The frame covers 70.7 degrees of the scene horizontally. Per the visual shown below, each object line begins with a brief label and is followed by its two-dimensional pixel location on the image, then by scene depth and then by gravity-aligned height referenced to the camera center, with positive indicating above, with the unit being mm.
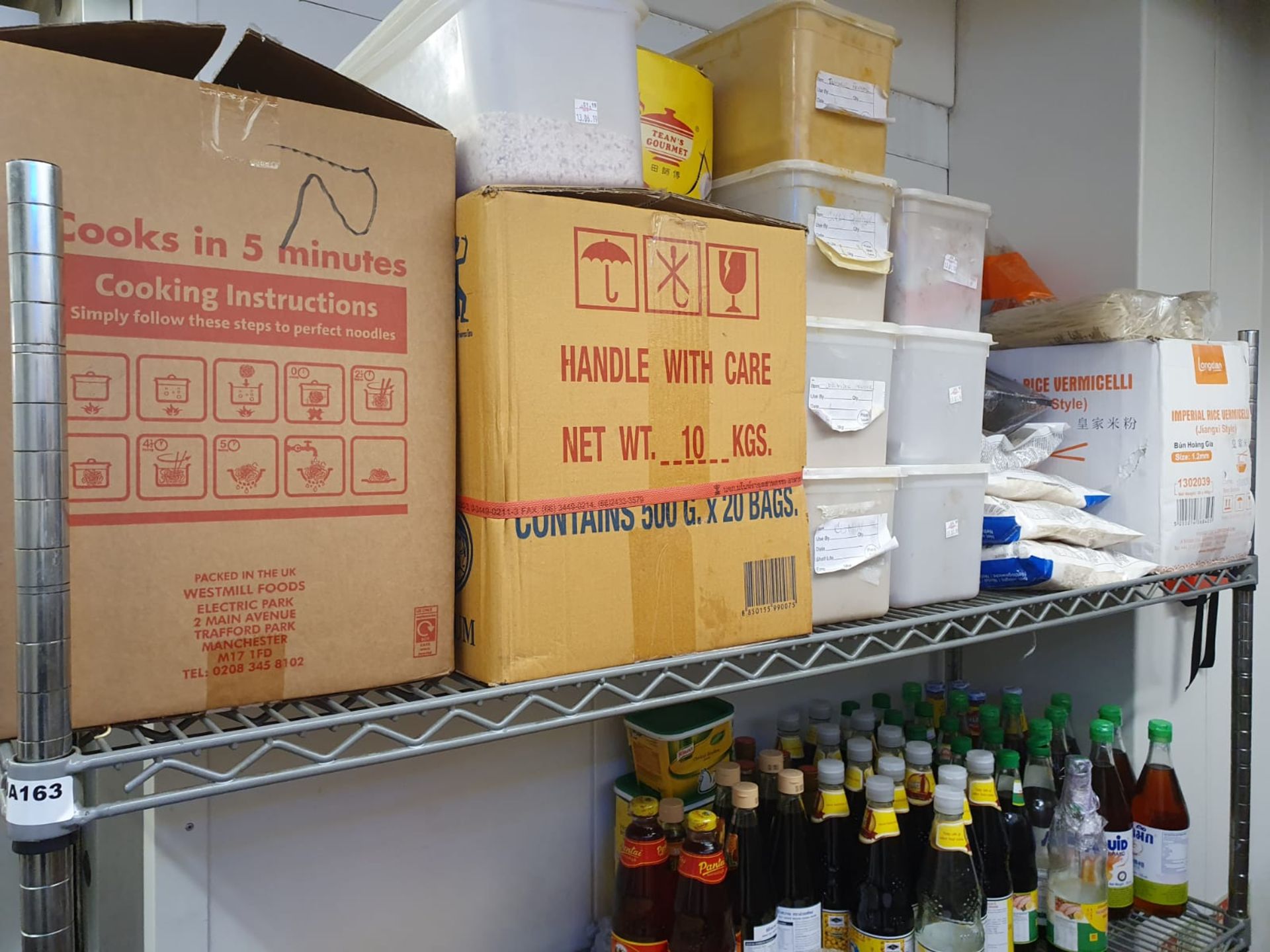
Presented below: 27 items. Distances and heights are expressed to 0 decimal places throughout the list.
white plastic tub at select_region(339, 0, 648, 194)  809 +342
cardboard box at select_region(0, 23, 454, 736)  652 +64
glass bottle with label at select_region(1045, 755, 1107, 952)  1332 -649
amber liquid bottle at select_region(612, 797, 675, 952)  1157 -567
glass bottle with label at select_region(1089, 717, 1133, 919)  1492 -616
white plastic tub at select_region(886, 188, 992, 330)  1199 +268
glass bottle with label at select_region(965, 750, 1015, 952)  1243 -589
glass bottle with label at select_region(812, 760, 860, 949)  1237 -552
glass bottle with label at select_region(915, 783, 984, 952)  1195 -596
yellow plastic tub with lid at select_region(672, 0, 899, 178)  1090 +463
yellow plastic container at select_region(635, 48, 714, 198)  1052 +398
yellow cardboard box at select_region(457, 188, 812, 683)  786 +22
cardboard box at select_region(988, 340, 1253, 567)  1417 +30
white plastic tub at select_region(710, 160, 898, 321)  1088 +291
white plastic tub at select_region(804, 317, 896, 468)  1069 +77
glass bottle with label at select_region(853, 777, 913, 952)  1190 -585
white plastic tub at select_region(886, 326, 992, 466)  1188 +78
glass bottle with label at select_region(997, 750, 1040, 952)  1344 -620
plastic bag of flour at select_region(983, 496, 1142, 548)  1273 -101
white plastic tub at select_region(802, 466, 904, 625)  1053 -104
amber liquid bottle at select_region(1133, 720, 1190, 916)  1521 -658
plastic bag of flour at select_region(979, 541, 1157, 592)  1249 -160
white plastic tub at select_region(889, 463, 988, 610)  1170 -106
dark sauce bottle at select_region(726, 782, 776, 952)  1188 -575
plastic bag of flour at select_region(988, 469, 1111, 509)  1325 -50
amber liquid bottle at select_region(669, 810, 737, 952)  1108 -565
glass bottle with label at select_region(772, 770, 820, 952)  1172 -579
